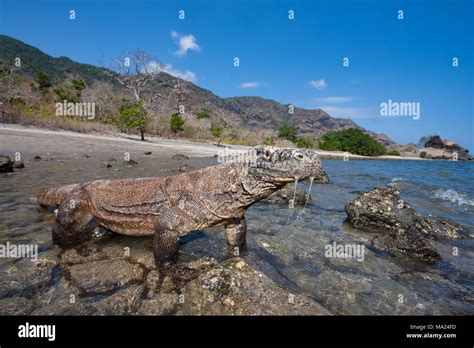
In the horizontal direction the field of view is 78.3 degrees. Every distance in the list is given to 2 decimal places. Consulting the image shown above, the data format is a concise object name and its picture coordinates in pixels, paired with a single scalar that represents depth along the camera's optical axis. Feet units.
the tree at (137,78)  179.42
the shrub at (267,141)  169.07
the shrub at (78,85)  162.61
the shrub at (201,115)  205.93
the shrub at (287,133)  245.04
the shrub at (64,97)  126.93
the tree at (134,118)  114.01
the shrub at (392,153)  292.61
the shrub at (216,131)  157.69
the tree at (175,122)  152.55
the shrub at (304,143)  218.85
